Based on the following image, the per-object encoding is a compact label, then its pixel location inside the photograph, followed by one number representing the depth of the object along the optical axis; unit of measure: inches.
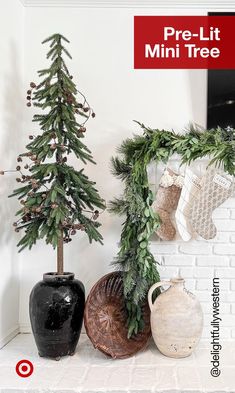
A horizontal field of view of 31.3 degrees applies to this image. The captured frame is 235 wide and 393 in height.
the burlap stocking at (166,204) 89.0
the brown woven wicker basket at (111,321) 79.3
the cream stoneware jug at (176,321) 76.9
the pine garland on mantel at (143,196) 82.0
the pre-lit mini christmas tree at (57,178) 78.0
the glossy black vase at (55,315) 76.8
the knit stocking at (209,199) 86.5
